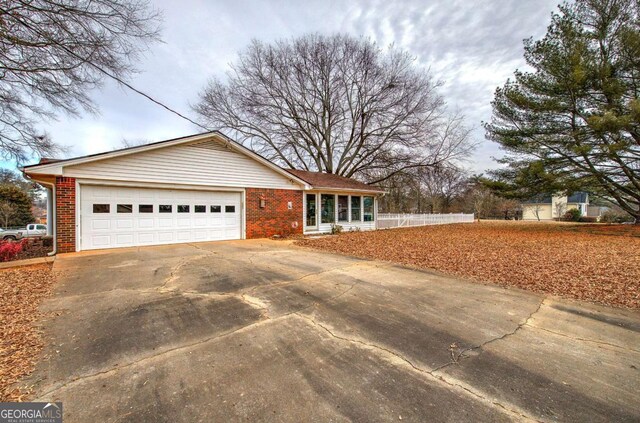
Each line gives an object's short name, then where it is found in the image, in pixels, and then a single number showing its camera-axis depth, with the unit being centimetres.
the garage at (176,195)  829
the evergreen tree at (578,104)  1272
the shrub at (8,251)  809
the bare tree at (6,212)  2559
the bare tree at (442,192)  3250
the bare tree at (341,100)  1928
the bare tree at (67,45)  620
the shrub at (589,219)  3106
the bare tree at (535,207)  4215
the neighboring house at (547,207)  4259
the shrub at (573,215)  3212
